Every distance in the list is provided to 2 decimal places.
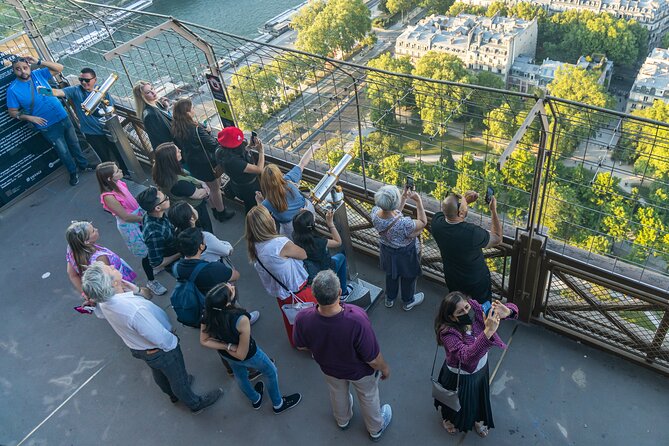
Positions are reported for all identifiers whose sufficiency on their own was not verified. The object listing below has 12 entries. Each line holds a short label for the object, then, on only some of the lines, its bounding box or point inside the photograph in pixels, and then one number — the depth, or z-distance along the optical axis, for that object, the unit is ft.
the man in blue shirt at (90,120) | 16.26
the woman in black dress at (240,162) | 12.88
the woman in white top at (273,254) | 9.68
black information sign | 17.28
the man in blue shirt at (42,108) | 16.85
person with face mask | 8.04
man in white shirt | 8.61
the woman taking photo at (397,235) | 10.44
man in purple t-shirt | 7.74
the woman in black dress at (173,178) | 12.48
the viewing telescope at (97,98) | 15.44
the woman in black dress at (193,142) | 13.89
